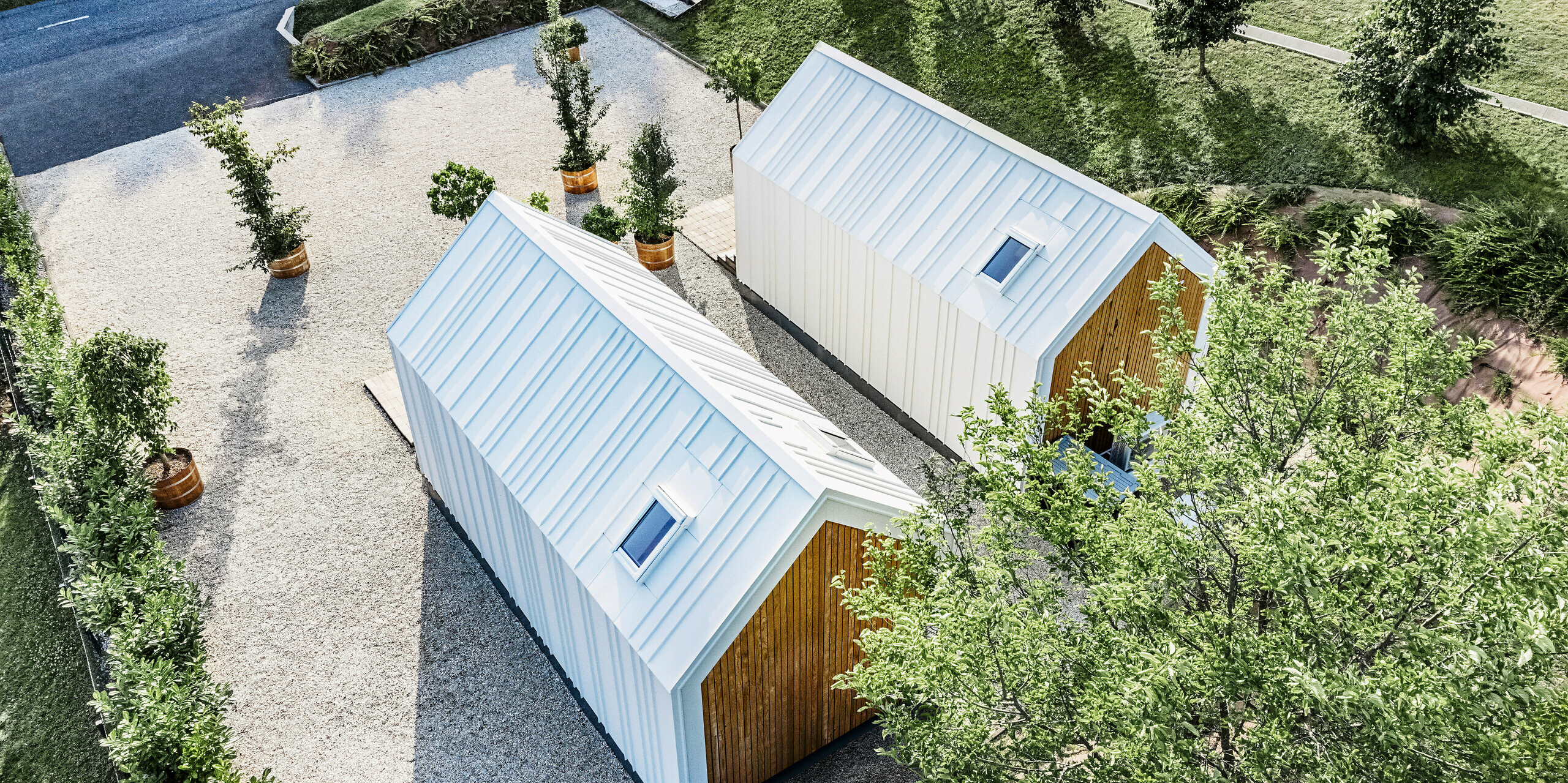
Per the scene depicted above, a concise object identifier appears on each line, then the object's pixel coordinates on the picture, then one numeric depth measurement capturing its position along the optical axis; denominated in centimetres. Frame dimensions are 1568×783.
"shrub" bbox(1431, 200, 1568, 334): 1731
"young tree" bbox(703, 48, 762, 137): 2470
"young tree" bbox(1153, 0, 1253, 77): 2323
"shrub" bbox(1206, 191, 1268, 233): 2088
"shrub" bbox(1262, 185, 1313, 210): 2097
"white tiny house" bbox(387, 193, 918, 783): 1115
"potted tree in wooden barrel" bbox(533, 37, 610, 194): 2408
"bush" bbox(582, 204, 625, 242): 2138
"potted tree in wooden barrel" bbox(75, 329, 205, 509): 1631
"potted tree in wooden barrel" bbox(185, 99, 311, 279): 2116
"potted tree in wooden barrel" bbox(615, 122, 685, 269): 2164
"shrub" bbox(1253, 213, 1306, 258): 1995
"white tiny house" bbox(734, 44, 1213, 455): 1559
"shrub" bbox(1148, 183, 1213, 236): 2125
